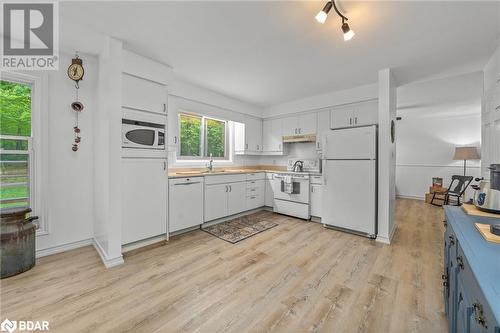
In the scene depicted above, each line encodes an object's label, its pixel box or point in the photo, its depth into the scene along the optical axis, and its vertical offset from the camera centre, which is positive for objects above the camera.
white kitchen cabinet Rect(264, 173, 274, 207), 4.43 -0.55
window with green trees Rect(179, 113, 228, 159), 3.86 +0.55
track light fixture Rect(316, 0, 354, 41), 1.54 +1.15
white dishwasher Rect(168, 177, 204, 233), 2.95 -0.58
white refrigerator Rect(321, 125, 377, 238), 3.03 -0.22
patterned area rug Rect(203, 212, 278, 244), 3.09 -1.05
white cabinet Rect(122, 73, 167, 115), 2.39 +0.84
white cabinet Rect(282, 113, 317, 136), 4.22 +0.86
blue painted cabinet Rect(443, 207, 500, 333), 0.65 -0.44
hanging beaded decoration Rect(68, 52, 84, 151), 2.50 +1.01
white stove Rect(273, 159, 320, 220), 3.88 -0.49
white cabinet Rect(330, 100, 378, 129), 3.46 +0.89
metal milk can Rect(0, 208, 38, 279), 1.96 -0.78
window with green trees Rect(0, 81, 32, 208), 2.23 +0.21
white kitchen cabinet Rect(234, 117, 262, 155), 4.63 +0.63
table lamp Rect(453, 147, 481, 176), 5.20 +0.34
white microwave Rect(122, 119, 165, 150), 2.41 +0.35
